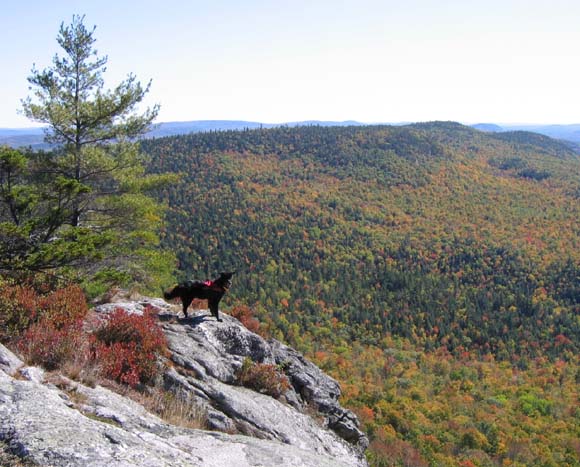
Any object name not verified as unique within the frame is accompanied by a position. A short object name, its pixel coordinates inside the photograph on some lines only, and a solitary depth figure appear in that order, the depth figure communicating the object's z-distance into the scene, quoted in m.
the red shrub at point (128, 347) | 8.30
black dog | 11.55
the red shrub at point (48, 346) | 7.72
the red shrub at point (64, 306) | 9.08
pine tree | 13.59
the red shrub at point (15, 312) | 8.34
